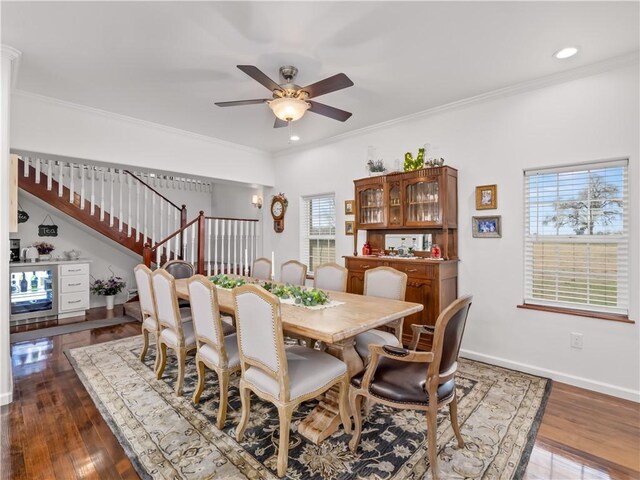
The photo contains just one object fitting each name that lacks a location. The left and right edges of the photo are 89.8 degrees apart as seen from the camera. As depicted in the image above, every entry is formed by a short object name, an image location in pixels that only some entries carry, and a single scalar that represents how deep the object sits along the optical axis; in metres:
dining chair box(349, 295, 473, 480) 1.77
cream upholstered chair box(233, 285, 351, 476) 1.86
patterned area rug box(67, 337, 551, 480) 1.89
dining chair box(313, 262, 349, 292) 3.64
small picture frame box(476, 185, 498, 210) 3.47
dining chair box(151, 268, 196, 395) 2.70
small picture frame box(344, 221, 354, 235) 4.80
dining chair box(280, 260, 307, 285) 4.06
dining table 2.04
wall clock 5.80
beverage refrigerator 4.93
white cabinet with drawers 5.23
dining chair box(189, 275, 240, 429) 2.30
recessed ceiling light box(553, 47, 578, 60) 2.62
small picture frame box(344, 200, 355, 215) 4.78
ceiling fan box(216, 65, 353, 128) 2.36
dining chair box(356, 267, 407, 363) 2.71
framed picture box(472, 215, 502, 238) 3.45
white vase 6.03
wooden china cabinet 3.52
